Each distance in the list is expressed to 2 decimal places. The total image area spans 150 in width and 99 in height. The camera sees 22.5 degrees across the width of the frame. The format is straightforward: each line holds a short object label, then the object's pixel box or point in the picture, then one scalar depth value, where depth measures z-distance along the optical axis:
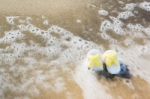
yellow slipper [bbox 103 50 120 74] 1.76
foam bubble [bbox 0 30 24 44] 2.05
